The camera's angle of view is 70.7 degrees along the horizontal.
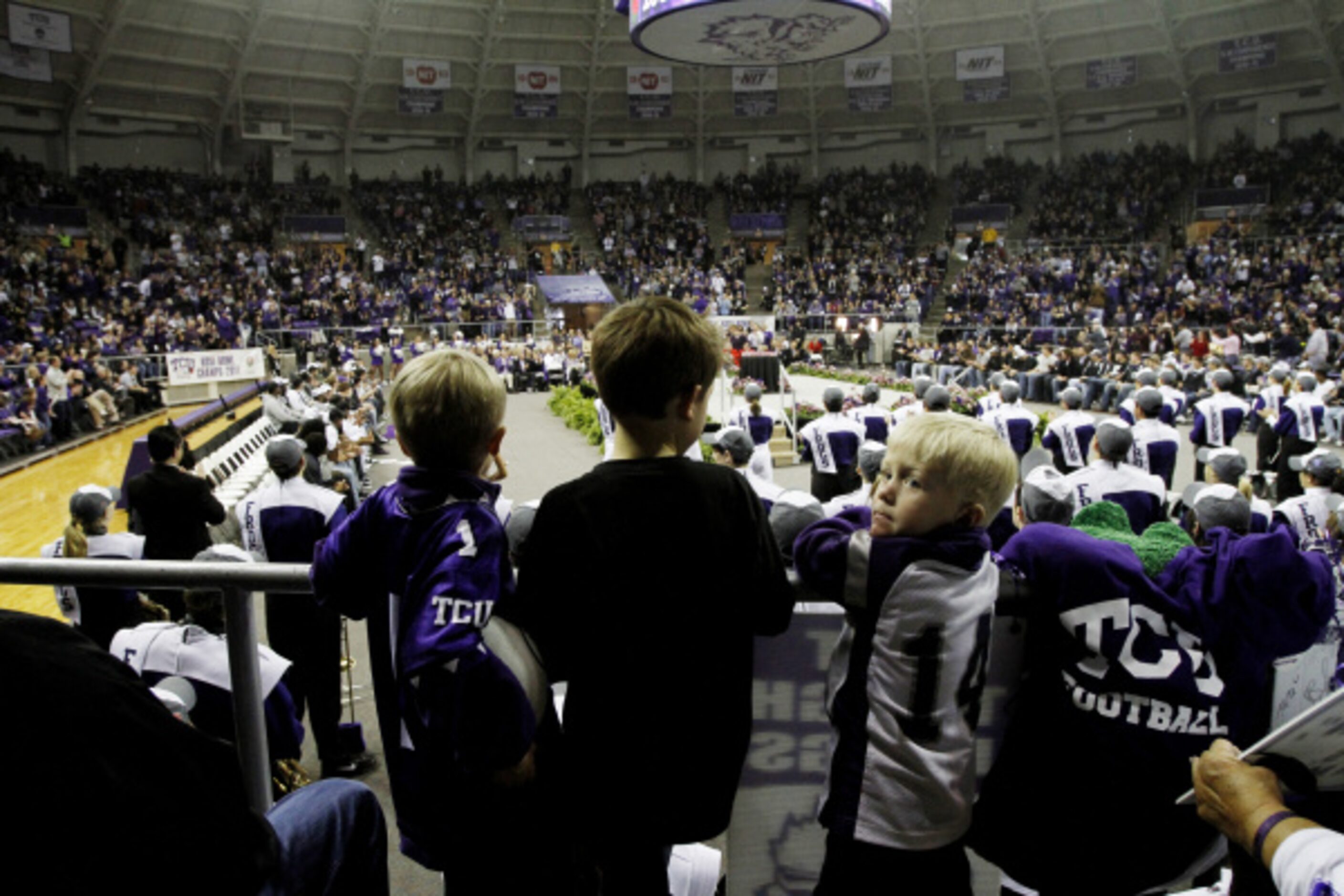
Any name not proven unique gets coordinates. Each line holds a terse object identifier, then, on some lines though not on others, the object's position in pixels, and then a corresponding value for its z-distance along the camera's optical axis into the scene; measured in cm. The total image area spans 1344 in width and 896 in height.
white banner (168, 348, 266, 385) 2455
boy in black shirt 195
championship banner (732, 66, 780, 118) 3991
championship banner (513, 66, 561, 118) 3966
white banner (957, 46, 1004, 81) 3791
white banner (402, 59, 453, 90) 3769
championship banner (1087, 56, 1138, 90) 3662
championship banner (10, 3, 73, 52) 2841
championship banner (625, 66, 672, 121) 4041
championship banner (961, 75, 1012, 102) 3906
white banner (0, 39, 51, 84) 2966
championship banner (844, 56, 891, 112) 3912
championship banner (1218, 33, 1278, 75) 3353
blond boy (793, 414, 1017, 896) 205
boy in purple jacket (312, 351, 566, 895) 188
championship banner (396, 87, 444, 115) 3838
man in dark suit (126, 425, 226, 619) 663
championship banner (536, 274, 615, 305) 4062
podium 2519
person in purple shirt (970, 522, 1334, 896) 217
